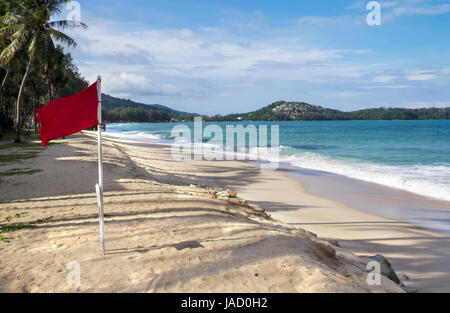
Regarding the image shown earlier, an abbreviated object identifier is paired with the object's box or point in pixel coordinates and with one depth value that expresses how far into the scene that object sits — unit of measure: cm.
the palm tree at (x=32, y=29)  1947
